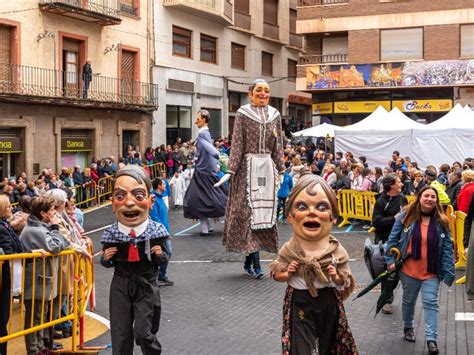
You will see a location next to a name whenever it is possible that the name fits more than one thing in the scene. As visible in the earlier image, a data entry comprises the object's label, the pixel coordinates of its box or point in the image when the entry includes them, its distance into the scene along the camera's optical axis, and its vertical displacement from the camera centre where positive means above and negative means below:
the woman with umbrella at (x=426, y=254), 7.01 -1.01
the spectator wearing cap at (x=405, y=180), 16.11 -0.72
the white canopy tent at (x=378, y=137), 23.31 +0.30
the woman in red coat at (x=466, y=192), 10.54 -0.64
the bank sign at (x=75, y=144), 27.50 +0.06
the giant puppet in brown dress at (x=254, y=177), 10.31 -0.42
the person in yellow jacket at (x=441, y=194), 9.71 -0.64
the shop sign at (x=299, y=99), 44.44 +2.85
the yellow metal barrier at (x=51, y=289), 6.64 -1.33
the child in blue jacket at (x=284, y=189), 17.44 -0.99
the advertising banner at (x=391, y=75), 32.72 +3.25
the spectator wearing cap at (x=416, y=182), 14.88 -0.72
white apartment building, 33.09 +4.45
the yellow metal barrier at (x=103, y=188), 23.19 -1.33
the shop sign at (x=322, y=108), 36.28 +1.87
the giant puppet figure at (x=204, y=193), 14.74 -0.93
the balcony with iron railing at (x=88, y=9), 25.88 +4.86
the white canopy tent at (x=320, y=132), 28.02 +0.55
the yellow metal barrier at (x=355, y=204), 16.81 -1.32
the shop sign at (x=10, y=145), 24.36 +0.02
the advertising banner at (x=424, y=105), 33.44 +1.87
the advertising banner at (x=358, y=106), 34.84 +1.91
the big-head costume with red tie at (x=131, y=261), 6.18 -0.96
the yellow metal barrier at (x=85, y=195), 21.95 -1.46
